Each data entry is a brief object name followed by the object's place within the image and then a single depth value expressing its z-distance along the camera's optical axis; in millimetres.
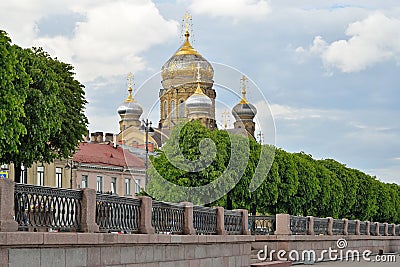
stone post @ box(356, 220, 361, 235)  49231
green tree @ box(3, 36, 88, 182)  35031
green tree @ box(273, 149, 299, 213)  54594
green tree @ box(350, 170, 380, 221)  70688
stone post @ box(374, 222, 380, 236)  55194
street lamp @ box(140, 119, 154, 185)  57328
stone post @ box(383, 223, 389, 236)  58166
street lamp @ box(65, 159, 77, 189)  64375
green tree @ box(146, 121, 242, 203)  47656
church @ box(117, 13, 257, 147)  98875
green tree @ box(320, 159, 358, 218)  67375
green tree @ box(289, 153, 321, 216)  56181
